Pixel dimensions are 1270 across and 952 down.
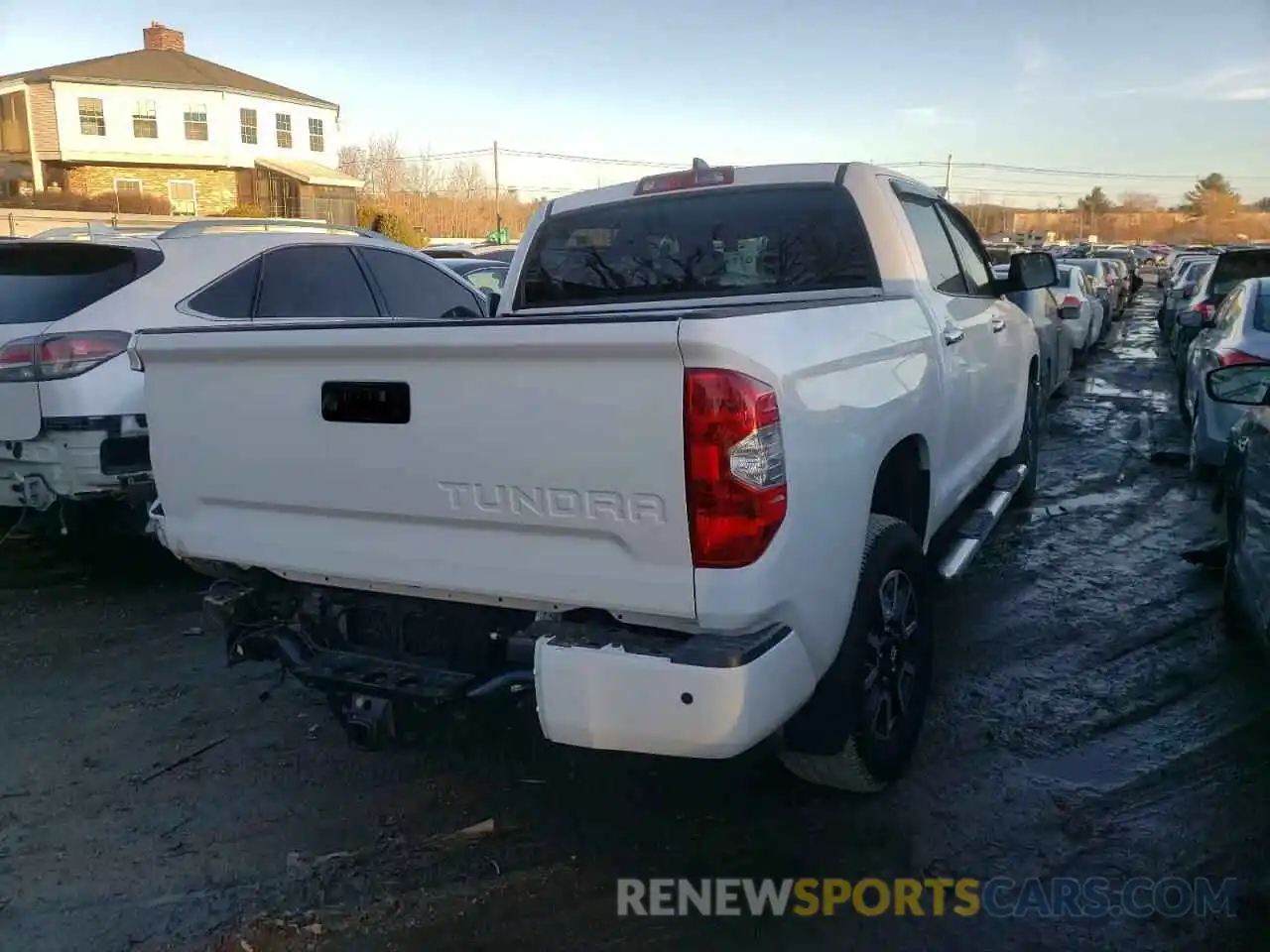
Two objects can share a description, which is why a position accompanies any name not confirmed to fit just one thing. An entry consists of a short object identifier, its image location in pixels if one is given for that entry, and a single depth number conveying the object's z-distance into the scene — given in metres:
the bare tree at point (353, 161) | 61.54
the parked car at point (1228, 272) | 12.55
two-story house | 40.03
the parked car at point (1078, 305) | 15.03
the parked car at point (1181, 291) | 17.52
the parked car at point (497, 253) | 18.71
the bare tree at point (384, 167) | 63.88
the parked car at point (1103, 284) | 20.69
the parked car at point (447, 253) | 17.69
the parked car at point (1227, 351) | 7.02
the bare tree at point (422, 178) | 66.62
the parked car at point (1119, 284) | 25.89
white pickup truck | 2.65
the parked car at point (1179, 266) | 21.45
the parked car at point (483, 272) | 13.44
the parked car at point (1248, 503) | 4.11
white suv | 5.30
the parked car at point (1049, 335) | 9.02
